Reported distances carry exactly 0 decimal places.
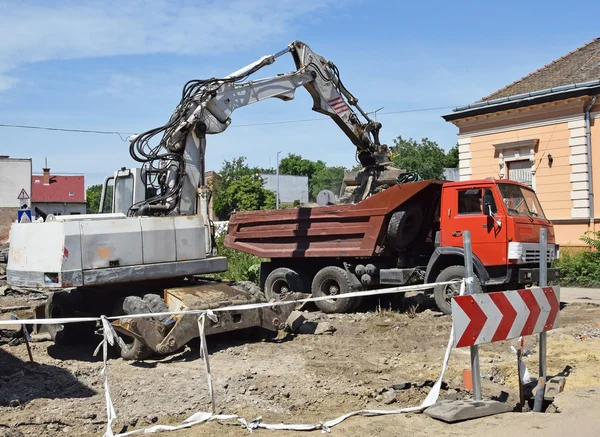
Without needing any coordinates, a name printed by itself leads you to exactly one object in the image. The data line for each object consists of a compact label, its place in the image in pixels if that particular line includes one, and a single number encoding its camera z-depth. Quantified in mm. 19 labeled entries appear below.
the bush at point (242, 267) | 18438
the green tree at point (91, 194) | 101862
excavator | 9109
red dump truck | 11602
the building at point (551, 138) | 18766
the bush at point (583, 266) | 17373
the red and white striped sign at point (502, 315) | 5871
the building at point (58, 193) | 68625
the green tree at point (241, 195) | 53638
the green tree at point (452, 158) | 54594
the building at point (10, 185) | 47031
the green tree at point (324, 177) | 79738
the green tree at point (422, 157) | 48594
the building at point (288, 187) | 71688
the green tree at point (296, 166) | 92750
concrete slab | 5725
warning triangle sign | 19047
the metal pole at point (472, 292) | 6039
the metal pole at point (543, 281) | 6762
